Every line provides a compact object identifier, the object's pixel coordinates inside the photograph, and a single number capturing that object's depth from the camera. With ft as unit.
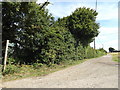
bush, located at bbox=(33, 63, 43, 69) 27.52
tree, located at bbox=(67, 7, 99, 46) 54.95
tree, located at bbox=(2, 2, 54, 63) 23.53
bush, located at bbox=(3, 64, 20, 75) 20.60
